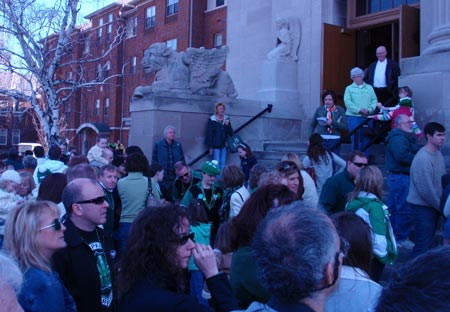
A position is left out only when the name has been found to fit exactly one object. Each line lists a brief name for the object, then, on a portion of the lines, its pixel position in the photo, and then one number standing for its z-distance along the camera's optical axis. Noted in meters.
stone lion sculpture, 11.67
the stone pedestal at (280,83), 14.53
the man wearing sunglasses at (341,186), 5.67
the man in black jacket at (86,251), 3.29
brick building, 33.69
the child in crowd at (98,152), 9.52
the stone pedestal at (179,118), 11.45
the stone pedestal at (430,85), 9.55
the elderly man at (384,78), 10.66
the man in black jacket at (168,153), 9.82
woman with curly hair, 2.47
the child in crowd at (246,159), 9.29
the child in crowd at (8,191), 5.61
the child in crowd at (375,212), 4.32
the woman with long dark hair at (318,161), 7.72
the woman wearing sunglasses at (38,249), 2.77
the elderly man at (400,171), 7.28
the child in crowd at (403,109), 8.93
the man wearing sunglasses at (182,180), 7.38
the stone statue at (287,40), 14.74
